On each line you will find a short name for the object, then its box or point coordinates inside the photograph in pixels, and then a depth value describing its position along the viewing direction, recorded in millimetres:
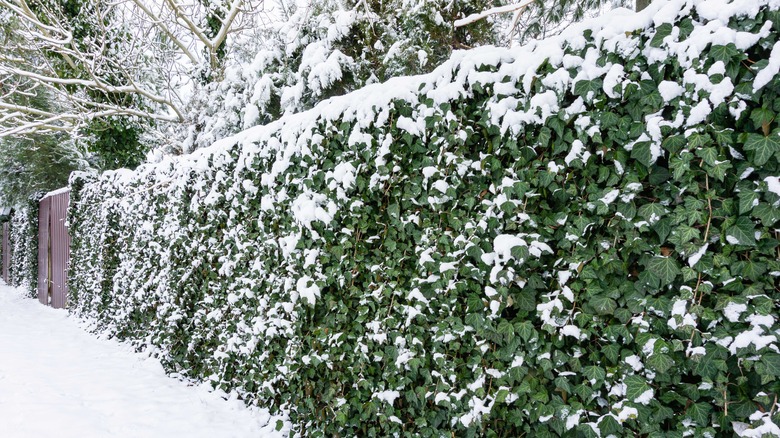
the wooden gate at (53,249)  9484
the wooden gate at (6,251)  16131
